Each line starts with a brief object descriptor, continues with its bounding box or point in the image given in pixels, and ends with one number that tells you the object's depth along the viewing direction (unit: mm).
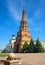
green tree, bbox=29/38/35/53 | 21563
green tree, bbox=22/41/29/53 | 22718
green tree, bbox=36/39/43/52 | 21195
